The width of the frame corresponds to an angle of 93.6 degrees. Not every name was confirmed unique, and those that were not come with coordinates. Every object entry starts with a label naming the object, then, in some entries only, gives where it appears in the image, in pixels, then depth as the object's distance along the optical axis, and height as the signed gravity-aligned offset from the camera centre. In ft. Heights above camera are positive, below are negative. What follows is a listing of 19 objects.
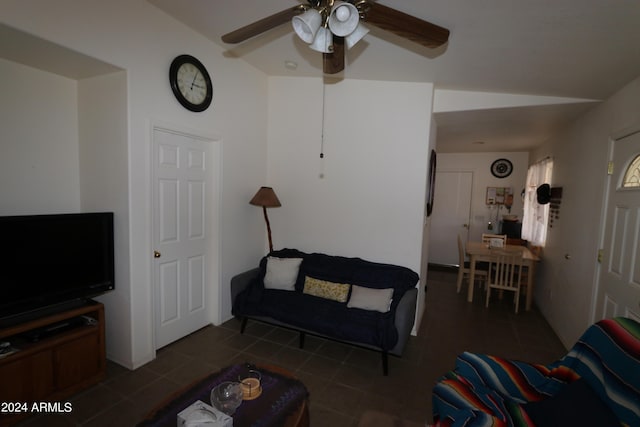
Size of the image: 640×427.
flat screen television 6.16 -1.79
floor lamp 10.81 -0.29
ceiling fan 4.38 +2.71
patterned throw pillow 9.73 -3.18
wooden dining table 13.44 -2.69
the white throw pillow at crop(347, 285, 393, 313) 8.98 -3.17
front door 7.03 -0.98
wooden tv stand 6.02 -3.87
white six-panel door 8.59 -1.42
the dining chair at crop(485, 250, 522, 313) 13.46 -3.29
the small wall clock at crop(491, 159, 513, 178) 19.69 +2.09
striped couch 4.42 -3.15
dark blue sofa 8.32 -3.48
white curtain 14.17 -0.38
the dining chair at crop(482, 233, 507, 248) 15.11 -2.10
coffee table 4.66 -3.59
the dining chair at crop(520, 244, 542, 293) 14.28 -3.51
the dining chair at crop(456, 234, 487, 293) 15.37 -3.71
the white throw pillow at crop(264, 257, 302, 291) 10.46 -2.90
